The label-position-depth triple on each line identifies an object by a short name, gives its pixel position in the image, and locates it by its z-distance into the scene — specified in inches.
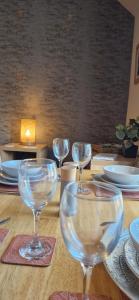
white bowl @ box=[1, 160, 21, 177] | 40.2
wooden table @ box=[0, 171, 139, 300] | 18.4
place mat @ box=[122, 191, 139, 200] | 38.5
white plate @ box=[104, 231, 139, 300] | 18.2
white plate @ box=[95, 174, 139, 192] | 40.0
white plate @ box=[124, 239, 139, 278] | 19.4
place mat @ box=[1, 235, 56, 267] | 21.7
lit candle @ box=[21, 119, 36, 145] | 122.4
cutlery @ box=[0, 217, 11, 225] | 29.0
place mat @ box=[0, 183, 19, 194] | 38.5
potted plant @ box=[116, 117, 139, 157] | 86.6
